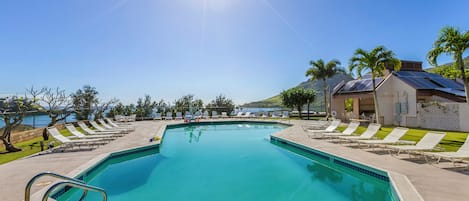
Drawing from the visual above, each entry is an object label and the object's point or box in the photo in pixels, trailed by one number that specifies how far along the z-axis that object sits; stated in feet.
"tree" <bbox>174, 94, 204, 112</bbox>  76.07
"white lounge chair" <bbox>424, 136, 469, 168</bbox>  18.01
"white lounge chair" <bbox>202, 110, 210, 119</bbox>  75.71
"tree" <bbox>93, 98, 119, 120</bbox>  57.82
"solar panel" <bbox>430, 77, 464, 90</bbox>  57.77
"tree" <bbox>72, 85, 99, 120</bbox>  56.59
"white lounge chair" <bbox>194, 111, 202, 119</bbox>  73.07
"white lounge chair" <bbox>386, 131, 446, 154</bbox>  21.59
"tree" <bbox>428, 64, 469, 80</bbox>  66.96
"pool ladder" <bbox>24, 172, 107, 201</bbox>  7.35
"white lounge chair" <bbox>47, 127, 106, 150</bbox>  27.25
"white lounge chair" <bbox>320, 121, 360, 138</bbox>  33.58
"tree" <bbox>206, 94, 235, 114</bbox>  81.33
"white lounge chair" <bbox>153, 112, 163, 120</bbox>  72.18
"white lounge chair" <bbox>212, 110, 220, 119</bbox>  77.56
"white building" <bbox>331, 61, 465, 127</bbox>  50.83
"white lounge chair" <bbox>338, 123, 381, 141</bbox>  29.48
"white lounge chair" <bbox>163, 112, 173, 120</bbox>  71.92
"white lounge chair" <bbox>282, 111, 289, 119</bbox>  75.33
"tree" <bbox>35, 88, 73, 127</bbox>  38.83
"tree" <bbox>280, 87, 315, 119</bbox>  74.90
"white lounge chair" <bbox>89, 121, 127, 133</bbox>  39.43
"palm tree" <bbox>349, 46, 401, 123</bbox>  47.06
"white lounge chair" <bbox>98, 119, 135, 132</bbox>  42.89
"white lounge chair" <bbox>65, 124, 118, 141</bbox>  31.04
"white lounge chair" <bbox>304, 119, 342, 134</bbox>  37.52
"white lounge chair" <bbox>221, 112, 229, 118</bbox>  77.90
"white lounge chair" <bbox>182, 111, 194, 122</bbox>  63.25
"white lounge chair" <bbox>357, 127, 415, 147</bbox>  25.22
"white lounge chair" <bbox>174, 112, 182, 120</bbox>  72.30
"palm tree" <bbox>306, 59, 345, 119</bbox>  73.20
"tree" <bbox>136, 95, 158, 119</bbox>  72.18
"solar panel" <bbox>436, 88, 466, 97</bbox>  51.01
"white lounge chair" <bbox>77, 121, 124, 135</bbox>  35.07
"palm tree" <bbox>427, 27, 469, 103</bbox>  32.35
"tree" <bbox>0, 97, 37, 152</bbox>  26.81
